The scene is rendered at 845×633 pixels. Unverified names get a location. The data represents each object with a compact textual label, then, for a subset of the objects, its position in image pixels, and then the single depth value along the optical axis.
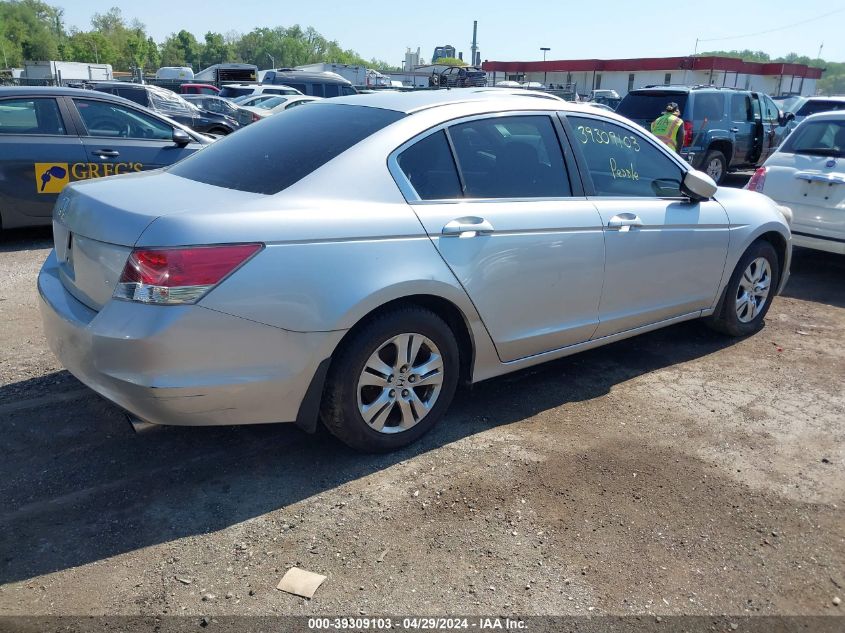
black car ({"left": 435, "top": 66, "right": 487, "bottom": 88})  27.16
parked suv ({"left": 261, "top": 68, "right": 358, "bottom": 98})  29.34
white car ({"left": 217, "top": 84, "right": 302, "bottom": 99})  26.33
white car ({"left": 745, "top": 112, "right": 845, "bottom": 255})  7.01
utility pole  96.12
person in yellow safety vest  11.52
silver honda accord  2.94
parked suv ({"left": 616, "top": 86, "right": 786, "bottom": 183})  12.60
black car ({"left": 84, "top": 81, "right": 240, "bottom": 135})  16.08
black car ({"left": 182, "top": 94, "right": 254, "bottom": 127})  18.28
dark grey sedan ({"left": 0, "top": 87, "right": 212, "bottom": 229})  7.25
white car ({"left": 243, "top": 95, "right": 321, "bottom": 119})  18.66
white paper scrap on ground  2.68
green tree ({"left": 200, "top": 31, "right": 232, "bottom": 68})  118.12
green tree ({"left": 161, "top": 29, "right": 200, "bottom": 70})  115.50
